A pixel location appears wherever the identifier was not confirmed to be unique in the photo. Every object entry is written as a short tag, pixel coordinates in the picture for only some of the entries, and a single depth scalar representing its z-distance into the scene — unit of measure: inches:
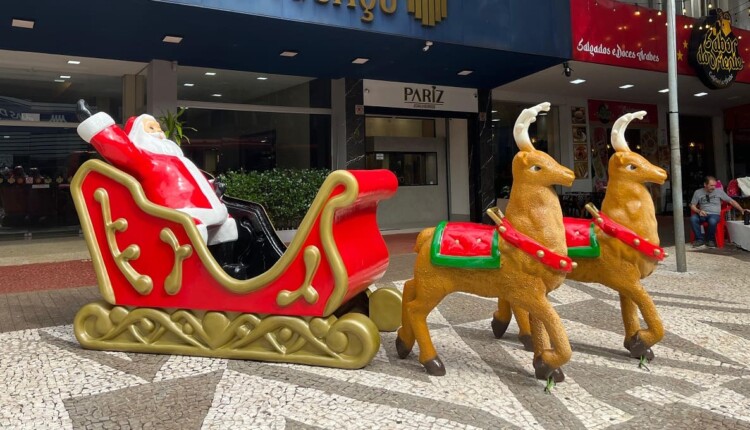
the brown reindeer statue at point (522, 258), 113.7
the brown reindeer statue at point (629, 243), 131.3
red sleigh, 125.3
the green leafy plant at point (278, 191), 393.1
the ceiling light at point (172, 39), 334.3
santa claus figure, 139.5
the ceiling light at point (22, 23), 296.8
